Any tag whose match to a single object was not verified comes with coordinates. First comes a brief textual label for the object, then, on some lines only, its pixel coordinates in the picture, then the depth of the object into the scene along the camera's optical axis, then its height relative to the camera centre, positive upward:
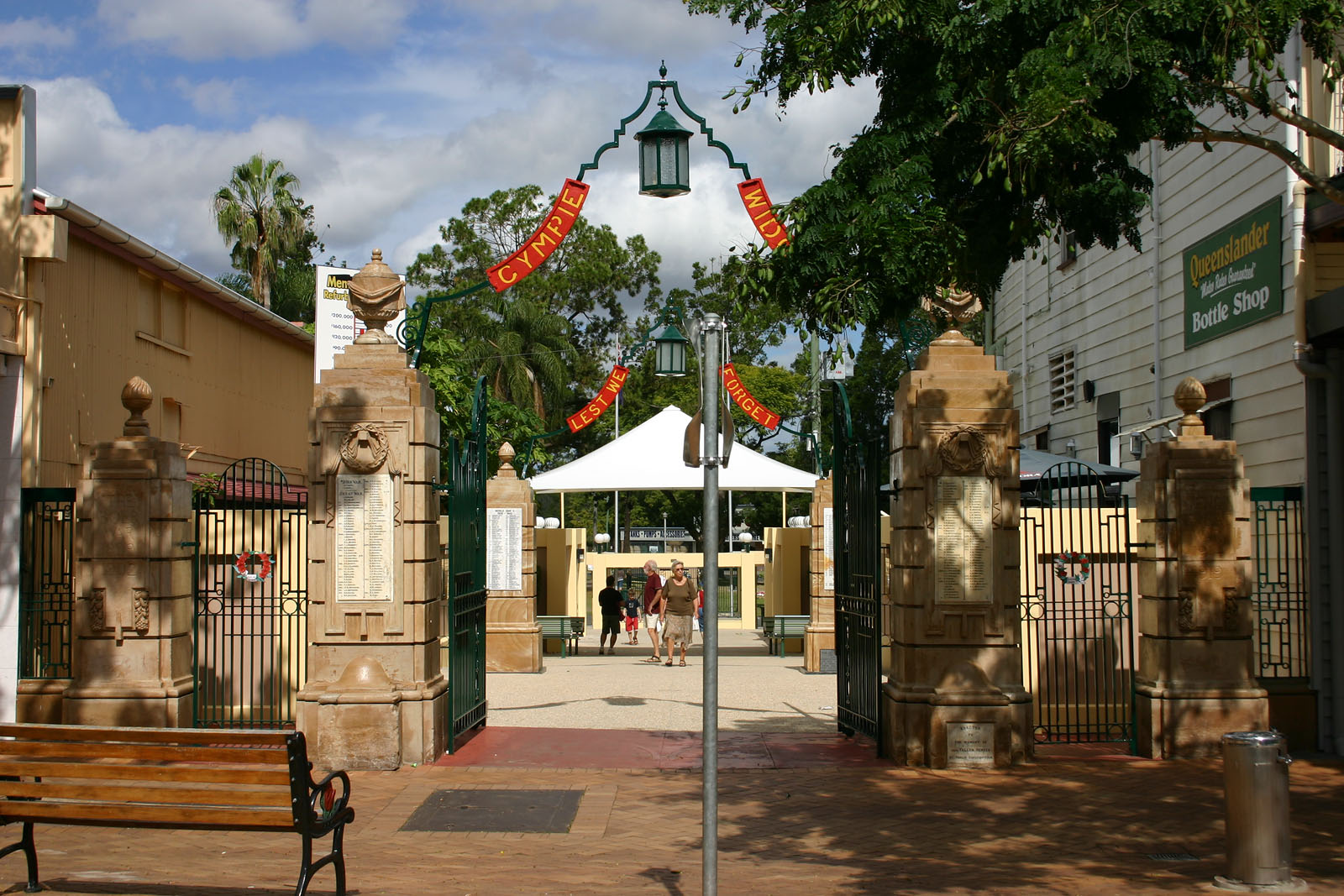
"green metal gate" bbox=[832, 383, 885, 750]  11.37 -0.45
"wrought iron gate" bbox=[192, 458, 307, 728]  11.62 -0.75
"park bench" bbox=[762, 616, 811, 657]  22.75 -1.83
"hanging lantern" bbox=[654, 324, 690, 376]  18.42 +2.52
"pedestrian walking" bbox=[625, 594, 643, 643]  29.78 -2.21
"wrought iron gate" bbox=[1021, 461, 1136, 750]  11.64 -0.98
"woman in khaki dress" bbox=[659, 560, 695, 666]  21.05 -1.34
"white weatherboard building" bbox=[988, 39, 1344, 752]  11.84 +2.24
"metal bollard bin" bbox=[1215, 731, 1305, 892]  7.04 -1.65
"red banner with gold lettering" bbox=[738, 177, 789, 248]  12.38 +3.15
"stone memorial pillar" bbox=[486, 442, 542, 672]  19.48 -0.82
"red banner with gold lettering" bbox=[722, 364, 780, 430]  20.98 +2.01
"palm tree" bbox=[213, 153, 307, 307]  38.19 +9.30
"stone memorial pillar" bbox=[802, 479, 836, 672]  19.98 -0.94
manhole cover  8.70 -2.03
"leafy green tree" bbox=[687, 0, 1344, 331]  7.57 +2.57
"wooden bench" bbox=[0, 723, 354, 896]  6.38 -1.30
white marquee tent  23.16 +1.01
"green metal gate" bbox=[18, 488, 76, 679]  11.52 -0.48
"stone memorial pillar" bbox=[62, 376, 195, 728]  10.93 -0.44
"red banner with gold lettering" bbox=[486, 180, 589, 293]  12.23 +2.74
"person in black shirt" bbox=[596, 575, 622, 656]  23.70 -1.50
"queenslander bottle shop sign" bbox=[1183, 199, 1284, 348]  13.00 +2.70
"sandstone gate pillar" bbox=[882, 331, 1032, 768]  10.75 -0.25
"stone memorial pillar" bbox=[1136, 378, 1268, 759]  11.01 -0.68
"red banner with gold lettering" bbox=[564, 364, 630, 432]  21.39 +2.09
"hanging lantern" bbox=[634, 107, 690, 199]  11.89 +3.40
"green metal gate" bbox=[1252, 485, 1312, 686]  11.69 -0.63
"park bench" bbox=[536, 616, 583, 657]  23.02 -1.83
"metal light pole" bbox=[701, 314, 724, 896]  6.08 -0.35
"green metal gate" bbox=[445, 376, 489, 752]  11.55 -0.48
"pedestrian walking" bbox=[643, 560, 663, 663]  22.34 -1.34
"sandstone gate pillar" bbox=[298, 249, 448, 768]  10.74 -0.20
